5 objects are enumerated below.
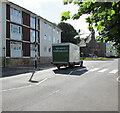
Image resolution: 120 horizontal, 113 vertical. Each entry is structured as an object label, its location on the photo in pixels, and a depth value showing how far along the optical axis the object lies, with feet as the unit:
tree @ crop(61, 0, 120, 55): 8.54
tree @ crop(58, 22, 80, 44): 198.49
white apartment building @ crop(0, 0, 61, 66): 76.79
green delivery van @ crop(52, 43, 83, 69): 62.64
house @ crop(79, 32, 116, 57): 288.10
